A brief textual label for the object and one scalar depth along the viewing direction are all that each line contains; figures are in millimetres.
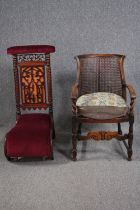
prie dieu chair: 2322
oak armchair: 2303
